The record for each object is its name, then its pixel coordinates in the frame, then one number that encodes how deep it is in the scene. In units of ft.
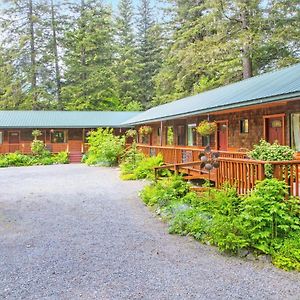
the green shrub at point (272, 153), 23.54
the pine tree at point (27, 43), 123.56
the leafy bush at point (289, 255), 16.49
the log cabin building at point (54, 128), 90.89
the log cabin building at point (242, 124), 23.87
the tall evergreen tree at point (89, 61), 126.62
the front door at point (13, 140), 91.09
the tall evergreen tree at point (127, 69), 135.63
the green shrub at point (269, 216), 18.08
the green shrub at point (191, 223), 21.24
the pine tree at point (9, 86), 121.99
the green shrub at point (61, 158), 85.35
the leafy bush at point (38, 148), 87.13
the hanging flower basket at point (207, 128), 44.88
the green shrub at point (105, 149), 69.82
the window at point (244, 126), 41.19
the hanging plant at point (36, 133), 89.22
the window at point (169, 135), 66.00
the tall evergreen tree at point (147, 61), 140.97
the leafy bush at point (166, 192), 29.25
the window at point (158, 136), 71.56
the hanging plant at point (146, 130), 71.82
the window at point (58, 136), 96.02
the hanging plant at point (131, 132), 80.51
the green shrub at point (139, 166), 48.49
